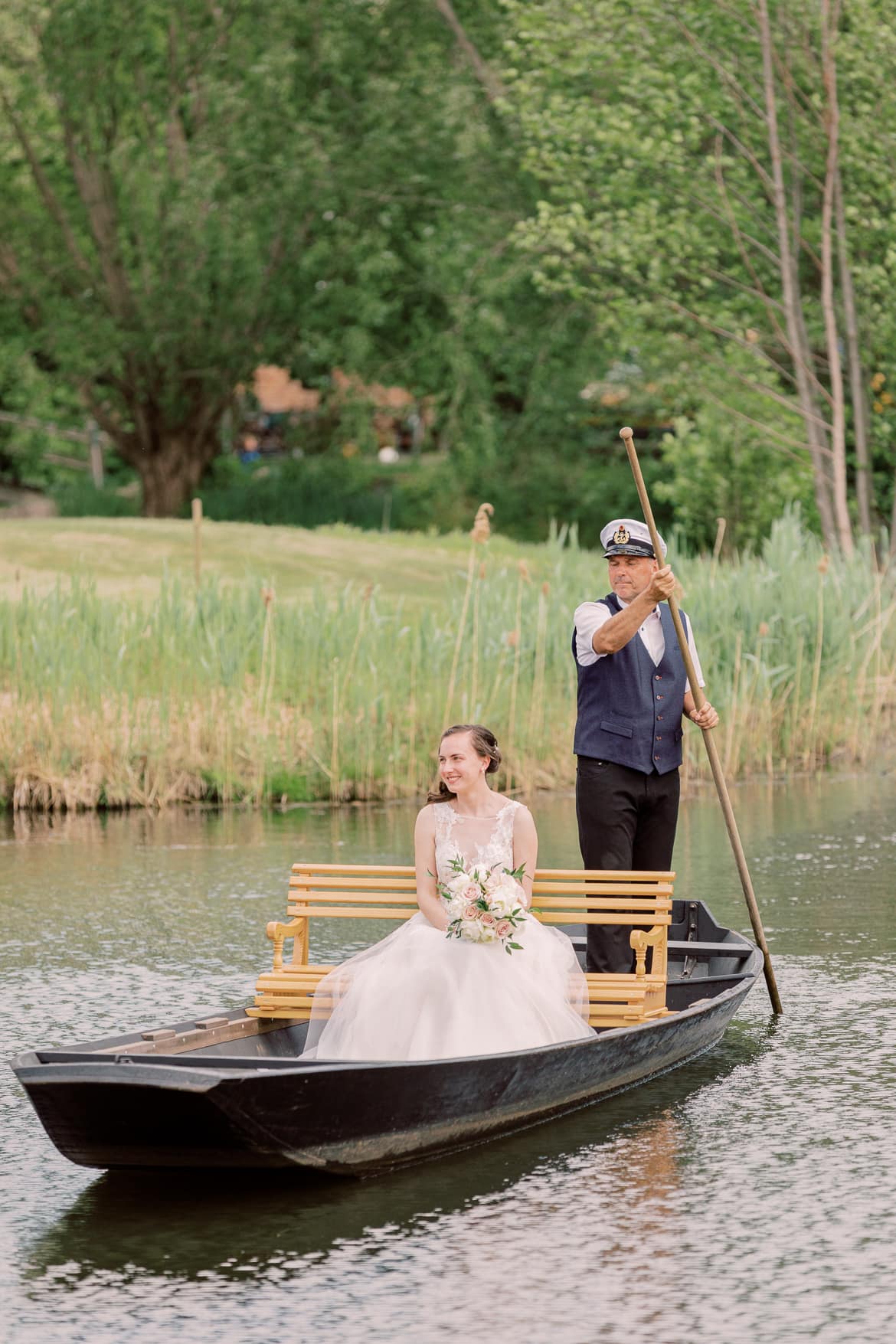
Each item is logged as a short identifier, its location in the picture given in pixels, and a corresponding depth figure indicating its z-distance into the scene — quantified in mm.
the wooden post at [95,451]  68916
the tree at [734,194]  37040
